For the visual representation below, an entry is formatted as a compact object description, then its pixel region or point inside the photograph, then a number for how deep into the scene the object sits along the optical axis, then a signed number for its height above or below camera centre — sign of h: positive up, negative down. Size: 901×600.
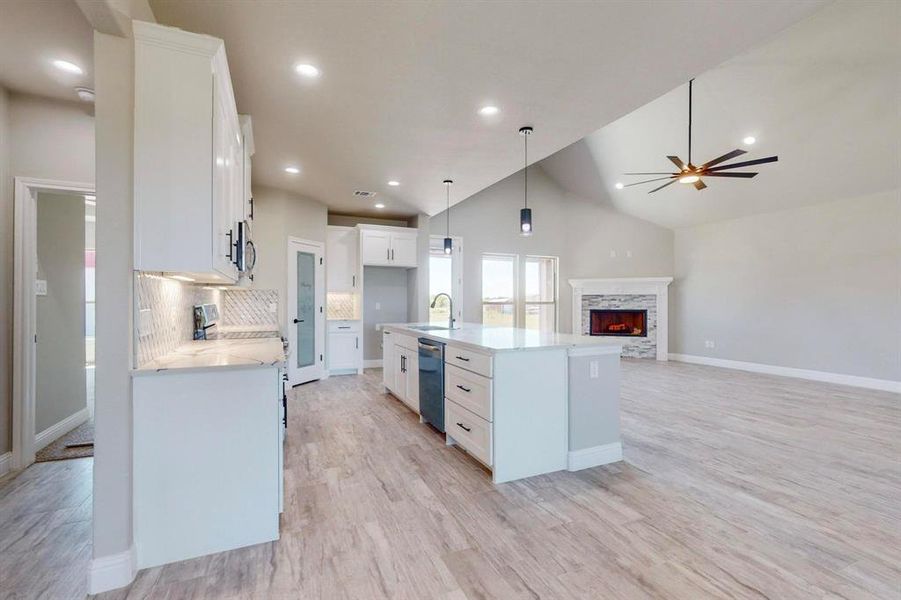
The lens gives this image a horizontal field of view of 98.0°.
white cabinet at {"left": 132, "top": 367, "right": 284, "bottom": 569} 1.77 -0.76
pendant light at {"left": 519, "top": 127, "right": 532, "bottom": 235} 3.51 +0.75
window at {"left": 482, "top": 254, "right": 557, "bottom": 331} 7.93 +0.21
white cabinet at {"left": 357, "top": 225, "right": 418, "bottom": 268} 6.21 +0.89
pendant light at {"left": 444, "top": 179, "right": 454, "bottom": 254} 5.10 +0.74
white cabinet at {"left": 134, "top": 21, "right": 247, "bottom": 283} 1.72 +0.69
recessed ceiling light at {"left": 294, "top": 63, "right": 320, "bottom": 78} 2.43 +1.46
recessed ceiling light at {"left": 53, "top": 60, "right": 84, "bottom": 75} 2.38 +1.44
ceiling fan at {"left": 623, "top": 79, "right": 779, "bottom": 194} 3.97 +1.40
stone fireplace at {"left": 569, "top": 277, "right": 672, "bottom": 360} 7.79 -0.20
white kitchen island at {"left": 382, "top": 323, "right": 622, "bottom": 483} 2.63 -0.71
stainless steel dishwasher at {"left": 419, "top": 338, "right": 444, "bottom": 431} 3.39 -0.74
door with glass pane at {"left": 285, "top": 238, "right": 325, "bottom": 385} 5.34 -0.15
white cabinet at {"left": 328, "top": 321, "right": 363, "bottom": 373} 6.09 -0.72
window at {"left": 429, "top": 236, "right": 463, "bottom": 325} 7.39 +0.55
